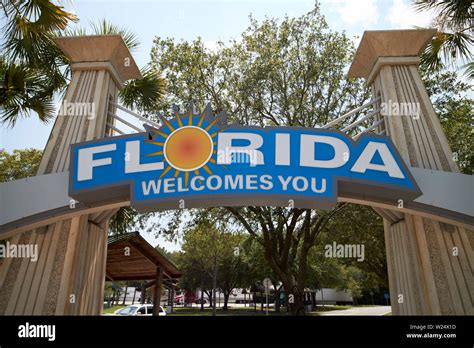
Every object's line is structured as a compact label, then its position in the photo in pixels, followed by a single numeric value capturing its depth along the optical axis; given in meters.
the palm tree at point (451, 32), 8.77
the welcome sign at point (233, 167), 6.79
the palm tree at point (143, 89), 10.97
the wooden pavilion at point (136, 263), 12.27
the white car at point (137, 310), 19.06
